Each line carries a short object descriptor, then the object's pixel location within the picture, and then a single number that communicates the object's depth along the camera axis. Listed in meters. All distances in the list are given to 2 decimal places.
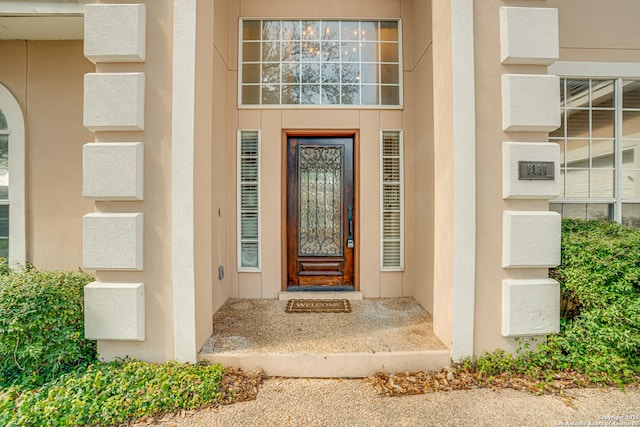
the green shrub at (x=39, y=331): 2.16
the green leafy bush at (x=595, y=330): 2.23
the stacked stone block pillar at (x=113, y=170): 2.29
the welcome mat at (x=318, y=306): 3.36
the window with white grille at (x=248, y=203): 3.82
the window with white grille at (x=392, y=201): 3.83
